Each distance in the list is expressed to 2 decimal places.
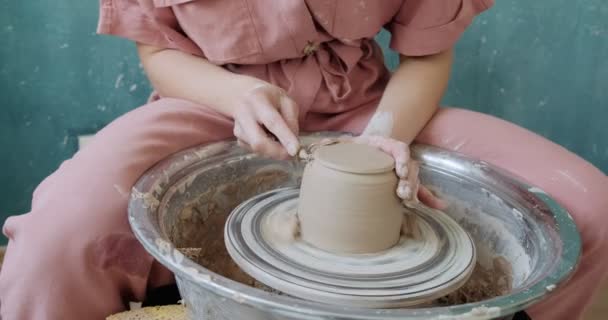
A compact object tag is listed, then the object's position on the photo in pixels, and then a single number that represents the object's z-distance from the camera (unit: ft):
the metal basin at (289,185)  1.96
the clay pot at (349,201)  2.50
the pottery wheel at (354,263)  2.36
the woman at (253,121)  2.64
